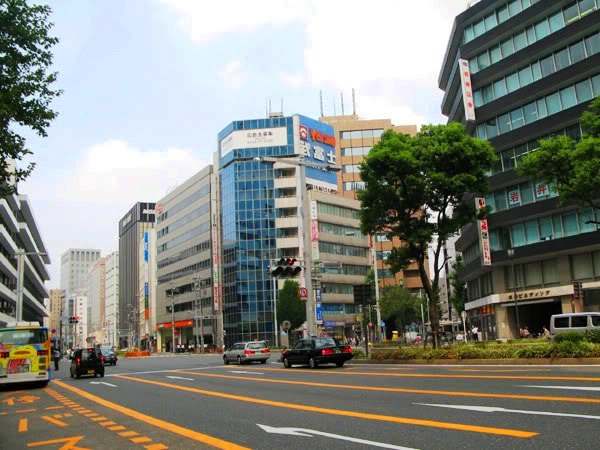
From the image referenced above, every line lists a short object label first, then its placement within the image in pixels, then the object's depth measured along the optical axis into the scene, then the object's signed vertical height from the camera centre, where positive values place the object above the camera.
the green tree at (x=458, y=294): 80.88 +2.91
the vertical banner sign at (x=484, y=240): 46.03 +5.92
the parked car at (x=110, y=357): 48.19 -1.95
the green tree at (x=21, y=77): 14.61 +6.99
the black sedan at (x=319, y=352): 27.16 -1.43
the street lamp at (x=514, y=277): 40.34 +2.79
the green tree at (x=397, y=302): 74.25 +2.07
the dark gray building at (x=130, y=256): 165.25 +23.60
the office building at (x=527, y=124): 40.75 +14.11
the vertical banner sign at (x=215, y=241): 94.06 +14.48
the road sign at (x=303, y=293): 31.85 +1.69
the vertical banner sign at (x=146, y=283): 138.62 +11.86
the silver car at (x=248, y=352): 37.69 -1.73
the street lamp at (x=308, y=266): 31.65 +3.20
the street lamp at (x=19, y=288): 50.53 +4.73
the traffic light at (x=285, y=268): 30.02 +2.95
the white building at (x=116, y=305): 194.75 +9.80
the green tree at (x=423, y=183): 28.17 +6.62
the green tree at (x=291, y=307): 78.56 +2.27
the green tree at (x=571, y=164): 23.34 +6.33
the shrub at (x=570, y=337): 20.40 -1.03
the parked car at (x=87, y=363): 30.39 -1.45
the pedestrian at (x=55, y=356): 44.09 -1.46
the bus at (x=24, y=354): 23.09 -0.63
